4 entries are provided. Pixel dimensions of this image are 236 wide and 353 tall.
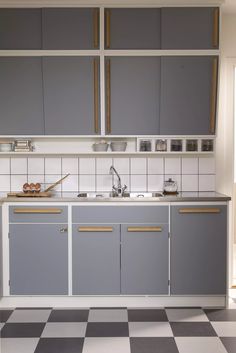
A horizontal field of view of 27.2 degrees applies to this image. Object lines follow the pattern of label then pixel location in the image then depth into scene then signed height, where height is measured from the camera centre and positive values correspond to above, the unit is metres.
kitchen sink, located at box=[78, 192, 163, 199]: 4.35 -0.31
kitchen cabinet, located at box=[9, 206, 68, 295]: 3.91 -0.77
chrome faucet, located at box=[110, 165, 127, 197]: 4.31 -0.25
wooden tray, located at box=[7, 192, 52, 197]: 4.15 -0.30
